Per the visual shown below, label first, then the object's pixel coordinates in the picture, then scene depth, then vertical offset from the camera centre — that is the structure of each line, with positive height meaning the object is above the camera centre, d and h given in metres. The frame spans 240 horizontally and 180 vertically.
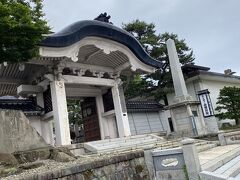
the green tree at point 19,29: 5.25 +3.28
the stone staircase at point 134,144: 7.88 -0.75
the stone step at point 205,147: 8.66 -1.42
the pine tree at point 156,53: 18.85 +6.86
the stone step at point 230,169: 4.94 -1.53
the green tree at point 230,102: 16.11 +0.92
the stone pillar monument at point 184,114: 11.42 +0.33
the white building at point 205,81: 18.67 +3.73
